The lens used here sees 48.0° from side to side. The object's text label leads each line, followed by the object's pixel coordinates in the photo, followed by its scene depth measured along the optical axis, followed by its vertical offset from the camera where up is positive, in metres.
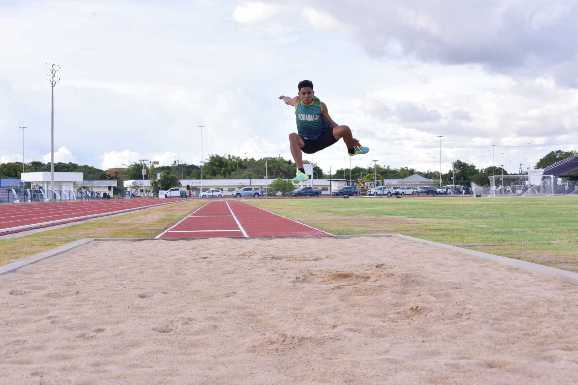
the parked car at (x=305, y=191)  73.89 -0.38
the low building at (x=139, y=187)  135.12 +0.47
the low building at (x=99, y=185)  131.88 +0.85
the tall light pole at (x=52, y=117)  64.06 +7.17
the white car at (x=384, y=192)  97.51 -0.47
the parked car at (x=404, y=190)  100.22 -0.19
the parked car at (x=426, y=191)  108.62 -0.36
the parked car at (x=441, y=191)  108.95 -0.36
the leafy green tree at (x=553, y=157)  149.35 +7.50
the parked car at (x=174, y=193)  106.00 -0.65
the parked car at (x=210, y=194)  107.56 -0.83
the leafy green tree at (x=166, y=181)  127.38 +1.59
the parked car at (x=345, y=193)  86.56 -0.56
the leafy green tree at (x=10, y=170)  144.91 +4.34
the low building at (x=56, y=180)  103.62 +1.56
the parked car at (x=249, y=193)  99.00 -0.63
